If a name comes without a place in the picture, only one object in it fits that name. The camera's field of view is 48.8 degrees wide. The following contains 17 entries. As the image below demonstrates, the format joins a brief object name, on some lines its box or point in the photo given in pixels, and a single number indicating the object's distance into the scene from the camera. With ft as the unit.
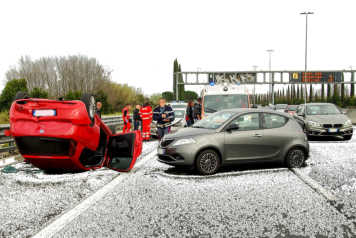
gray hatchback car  26.61
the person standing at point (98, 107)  48.43
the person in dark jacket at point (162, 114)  43.57
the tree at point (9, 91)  91.35
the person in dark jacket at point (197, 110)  52.47
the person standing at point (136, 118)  57.72
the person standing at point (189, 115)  52.95
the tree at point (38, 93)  104.65
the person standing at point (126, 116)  58.08
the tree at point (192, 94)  470.72
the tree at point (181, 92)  323.74
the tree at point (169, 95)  361.57
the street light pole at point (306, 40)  149.18
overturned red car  21.74
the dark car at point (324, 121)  49.96
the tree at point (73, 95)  127.44
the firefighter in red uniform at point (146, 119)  50.60
